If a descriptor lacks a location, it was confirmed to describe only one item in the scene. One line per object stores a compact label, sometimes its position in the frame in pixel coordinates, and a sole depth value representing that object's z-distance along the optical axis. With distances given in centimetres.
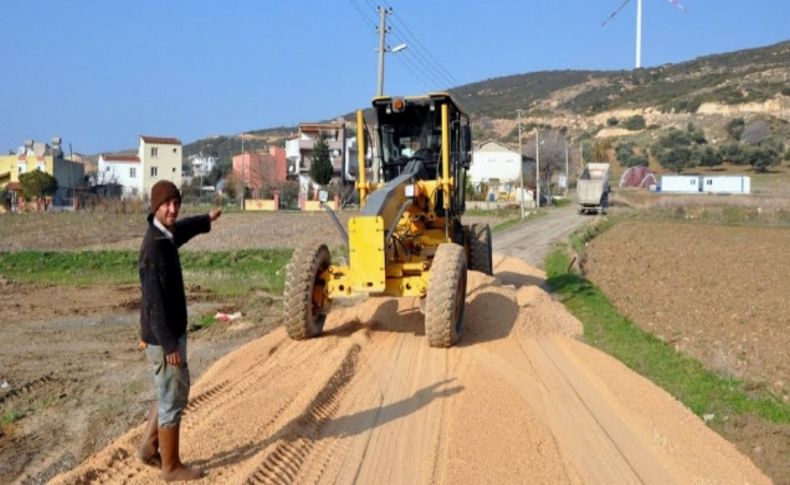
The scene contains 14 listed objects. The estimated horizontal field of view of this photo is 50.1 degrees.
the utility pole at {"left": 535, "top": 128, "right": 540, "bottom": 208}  6094
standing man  571
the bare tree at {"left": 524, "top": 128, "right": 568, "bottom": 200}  9575
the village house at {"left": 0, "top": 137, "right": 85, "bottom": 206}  7775
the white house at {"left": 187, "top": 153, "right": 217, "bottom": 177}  12295
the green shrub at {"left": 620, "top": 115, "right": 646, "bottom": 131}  12838
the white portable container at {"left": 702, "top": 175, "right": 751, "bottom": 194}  6869
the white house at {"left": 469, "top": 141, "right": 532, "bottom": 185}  8975
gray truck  5472
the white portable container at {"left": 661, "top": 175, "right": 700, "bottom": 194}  7394
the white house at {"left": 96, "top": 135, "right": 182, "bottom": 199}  9162
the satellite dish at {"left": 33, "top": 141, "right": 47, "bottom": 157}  8878
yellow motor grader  1013
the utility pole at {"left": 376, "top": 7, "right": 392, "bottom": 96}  3353
